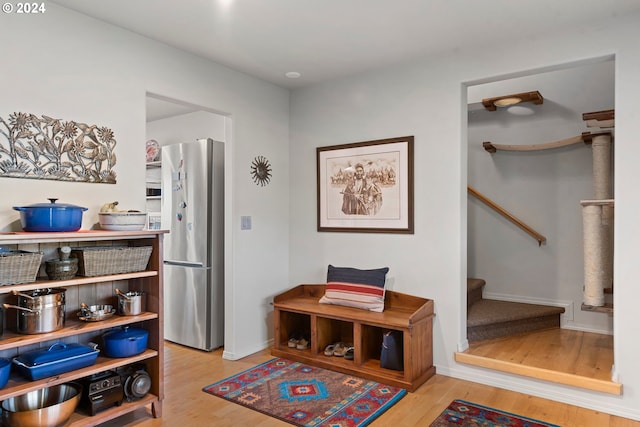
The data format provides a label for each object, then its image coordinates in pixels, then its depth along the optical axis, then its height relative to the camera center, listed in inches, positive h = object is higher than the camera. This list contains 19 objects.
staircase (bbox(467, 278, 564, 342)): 146.6 -37.5
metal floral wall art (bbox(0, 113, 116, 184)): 94.3 +15.1
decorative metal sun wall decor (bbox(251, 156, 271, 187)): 157.5 +15.4
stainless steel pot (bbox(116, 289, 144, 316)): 105.2 -22.0
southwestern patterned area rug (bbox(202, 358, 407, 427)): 106.7 -50.4
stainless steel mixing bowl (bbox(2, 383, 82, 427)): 84.8 -40.0
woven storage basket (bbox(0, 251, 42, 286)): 82.7 -10.4
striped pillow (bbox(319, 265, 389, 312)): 138.4 -25.0
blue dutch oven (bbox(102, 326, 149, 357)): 102.5 -31.0
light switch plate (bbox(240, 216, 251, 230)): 152.5 -3.6
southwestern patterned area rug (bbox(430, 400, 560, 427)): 102.3 -50.5
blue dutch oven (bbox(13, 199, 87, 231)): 88.3 -0.5
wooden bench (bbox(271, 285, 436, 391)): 124.8 -39.7
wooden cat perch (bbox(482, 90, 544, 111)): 160.4 +42.5
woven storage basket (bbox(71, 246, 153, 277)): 97.2 -10.7
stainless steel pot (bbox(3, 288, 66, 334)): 87.8 -20.3
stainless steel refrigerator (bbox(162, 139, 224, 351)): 159.6 -12.1
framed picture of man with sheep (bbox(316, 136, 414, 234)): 144.2 +9.0
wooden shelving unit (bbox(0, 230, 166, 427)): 86.1 -24.6
